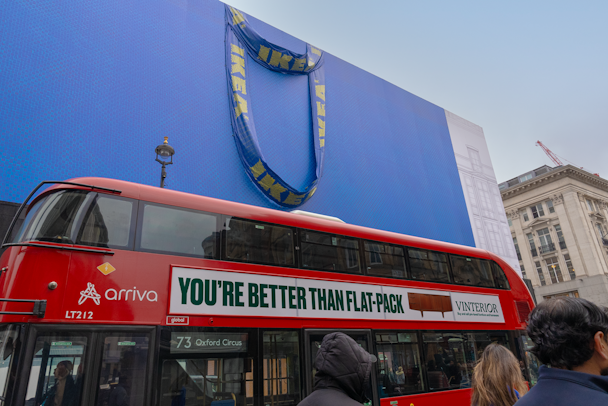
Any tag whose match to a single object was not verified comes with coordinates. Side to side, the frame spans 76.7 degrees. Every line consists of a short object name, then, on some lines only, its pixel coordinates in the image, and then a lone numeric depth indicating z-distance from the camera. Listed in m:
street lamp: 8.54
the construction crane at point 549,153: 89.70
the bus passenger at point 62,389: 3.98
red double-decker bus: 4.20
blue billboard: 10.13
